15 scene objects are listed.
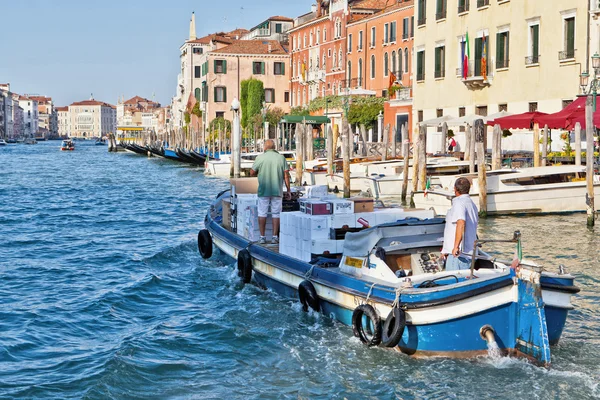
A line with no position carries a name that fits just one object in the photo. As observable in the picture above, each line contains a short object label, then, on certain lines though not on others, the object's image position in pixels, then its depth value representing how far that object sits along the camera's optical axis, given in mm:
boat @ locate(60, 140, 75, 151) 98562
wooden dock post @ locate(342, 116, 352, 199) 25078
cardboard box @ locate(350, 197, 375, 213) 10797
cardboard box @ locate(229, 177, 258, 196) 14078
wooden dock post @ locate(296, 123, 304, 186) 29884
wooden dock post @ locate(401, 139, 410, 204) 23764
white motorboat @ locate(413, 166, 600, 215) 19625
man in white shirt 8742
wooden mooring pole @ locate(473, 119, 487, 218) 19250
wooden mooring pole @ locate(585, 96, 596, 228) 17406
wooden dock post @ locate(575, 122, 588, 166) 20694
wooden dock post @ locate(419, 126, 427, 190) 22797
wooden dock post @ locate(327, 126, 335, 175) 28558
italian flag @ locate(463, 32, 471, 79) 31406
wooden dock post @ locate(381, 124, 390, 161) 30609
